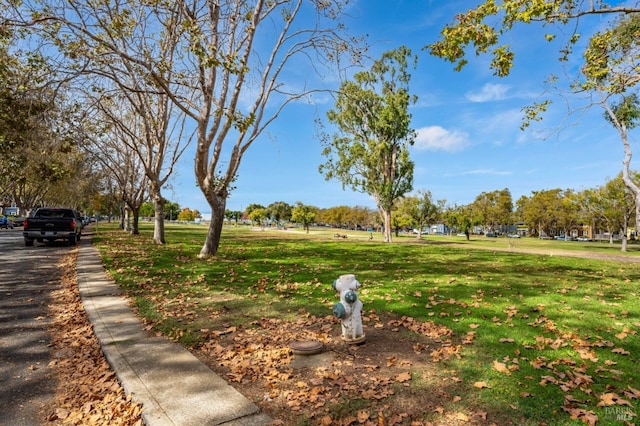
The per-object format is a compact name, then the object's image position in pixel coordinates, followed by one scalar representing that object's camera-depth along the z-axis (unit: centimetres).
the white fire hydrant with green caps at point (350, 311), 512
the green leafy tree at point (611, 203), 3844
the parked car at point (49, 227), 1980
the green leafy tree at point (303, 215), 7269
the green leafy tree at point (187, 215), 15988
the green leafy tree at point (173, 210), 14574
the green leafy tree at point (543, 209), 7381
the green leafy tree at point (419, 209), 4681
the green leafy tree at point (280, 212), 14030
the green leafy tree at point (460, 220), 5003
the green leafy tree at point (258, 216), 9474
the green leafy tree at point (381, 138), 3562
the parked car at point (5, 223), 4416
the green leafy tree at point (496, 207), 8870
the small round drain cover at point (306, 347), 477
